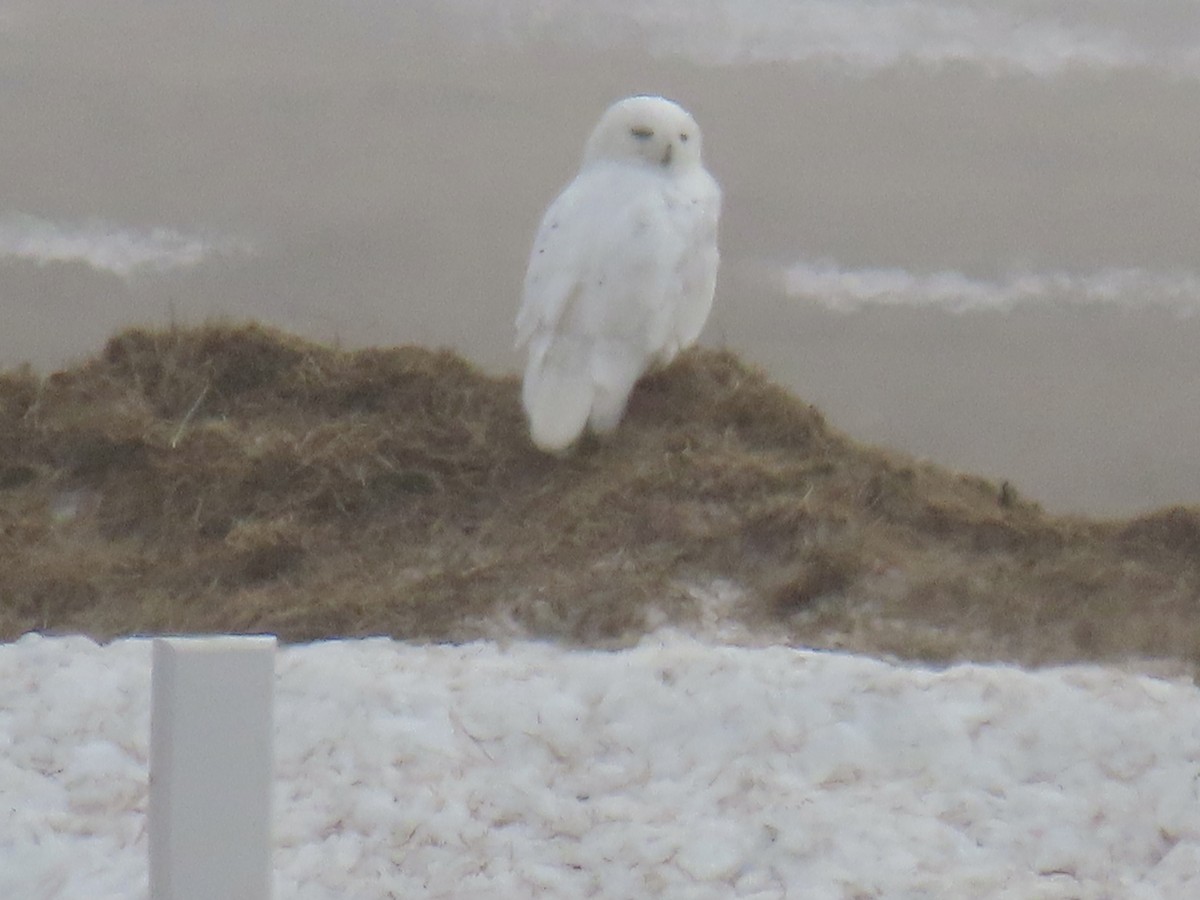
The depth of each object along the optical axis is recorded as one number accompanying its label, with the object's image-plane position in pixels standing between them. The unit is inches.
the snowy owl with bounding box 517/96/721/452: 640.4
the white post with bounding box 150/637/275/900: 289.4
